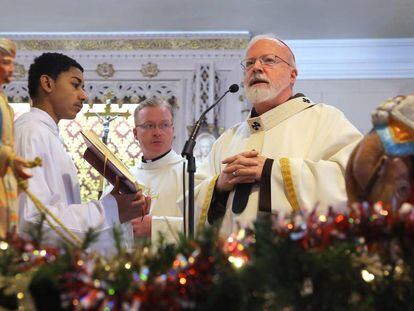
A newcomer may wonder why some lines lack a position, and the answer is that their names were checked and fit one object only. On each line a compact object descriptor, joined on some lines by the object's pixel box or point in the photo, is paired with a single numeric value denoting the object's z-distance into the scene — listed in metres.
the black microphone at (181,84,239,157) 2.83
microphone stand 2.76
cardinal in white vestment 2.90
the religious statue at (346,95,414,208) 1.71
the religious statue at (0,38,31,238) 1.81
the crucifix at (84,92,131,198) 6.40
